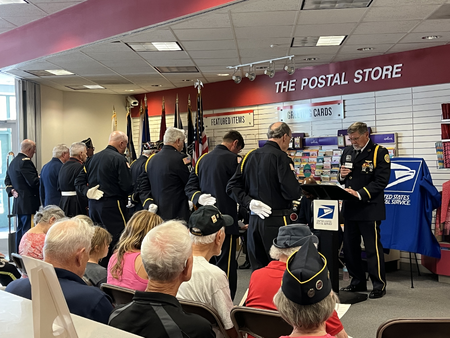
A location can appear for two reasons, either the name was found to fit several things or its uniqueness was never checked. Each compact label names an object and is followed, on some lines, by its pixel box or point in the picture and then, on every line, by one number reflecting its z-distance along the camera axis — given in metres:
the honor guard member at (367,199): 4.88
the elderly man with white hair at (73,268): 1.93
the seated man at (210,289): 2.29
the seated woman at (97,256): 2.96
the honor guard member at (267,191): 4.18
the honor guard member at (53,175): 6.55
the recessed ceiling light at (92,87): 9.96
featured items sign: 9.02
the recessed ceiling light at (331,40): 6.08
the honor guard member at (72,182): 6.14
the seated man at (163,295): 1.57
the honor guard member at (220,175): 4.74
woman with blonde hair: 2.64
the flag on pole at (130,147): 9.71
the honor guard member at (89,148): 7.41
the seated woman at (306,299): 1.38
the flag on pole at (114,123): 9.81
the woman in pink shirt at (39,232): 3.64
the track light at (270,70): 7.21
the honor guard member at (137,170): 6.21
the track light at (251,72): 7.41
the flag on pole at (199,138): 8.23
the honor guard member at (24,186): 7.14
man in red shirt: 2.17
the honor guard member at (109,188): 5.44
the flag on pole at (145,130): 9.53
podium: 4.40
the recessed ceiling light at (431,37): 5.98
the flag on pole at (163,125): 9.33
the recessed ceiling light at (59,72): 8.15
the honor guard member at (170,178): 5.11
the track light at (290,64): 6.77
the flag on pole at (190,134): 8.72
